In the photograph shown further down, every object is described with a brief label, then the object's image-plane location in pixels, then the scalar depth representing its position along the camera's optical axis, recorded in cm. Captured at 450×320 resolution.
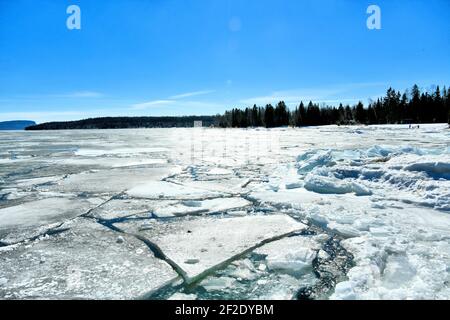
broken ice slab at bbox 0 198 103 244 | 345
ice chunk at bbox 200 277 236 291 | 228
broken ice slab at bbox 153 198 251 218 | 424
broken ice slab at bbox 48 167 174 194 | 588
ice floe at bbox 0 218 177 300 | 222
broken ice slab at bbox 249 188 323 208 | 459
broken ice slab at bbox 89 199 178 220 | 413
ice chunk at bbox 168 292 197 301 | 213
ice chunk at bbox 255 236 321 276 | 255
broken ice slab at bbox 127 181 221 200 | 514
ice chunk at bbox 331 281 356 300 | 204
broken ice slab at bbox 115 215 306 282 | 271
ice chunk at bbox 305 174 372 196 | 506
